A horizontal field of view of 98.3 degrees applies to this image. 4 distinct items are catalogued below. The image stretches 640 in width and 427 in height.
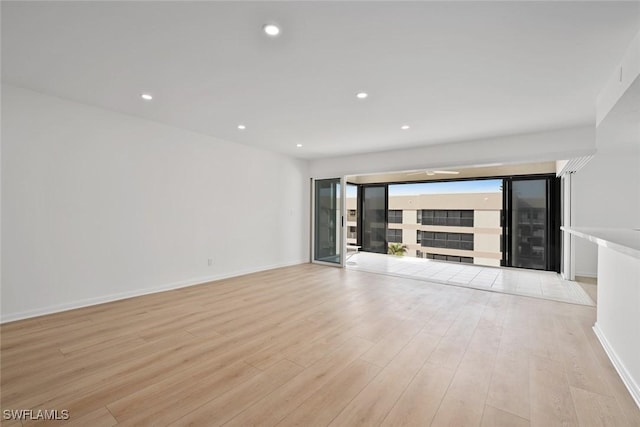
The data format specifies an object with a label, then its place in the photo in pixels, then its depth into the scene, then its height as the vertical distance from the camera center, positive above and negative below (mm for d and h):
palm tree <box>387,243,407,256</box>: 9436 -1199
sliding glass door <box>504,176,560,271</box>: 6062 -178
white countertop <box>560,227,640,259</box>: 1508 -169
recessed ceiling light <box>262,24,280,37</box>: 1996 +1350
